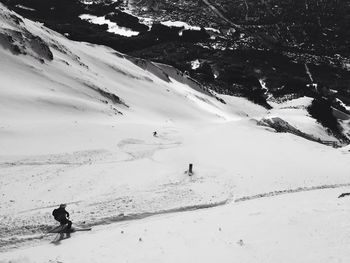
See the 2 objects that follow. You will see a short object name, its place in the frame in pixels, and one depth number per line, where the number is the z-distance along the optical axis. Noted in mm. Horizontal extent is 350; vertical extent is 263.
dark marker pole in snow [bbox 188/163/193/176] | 33747
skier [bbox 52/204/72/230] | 20641
